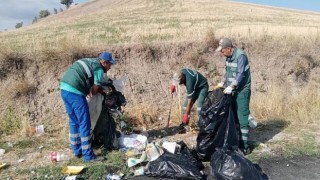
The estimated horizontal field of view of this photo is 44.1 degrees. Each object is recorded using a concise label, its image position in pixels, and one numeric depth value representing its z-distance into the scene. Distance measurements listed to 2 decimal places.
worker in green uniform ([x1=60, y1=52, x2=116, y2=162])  5.91
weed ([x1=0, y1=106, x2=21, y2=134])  7.79
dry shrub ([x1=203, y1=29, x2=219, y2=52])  11.90
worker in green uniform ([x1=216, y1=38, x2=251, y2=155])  6.37
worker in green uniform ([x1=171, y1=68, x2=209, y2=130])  6.90
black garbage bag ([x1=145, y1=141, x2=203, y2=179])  5.44
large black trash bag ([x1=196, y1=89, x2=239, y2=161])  6.24
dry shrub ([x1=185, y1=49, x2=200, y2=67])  11.46
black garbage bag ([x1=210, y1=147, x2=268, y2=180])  5.23
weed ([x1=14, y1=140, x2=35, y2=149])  6.96
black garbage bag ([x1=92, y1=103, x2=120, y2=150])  6.49
